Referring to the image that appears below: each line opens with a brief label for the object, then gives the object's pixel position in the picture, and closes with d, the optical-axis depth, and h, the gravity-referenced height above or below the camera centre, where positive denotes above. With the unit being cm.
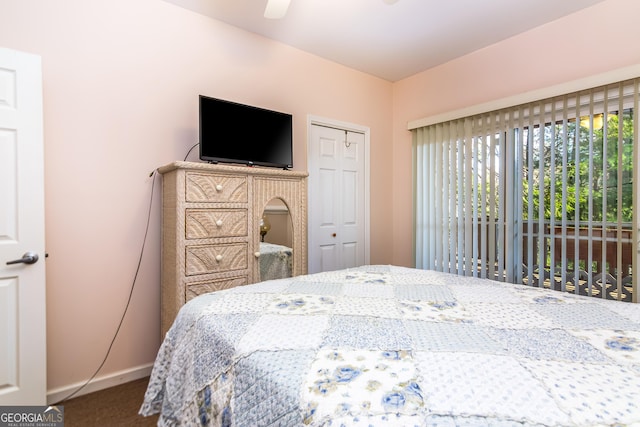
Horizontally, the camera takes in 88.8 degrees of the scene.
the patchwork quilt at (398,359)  66 -39
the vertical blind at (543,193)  230 +13
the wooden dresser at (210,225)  205 -10
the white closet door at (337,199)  322 +12
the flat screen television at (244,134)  227 +57
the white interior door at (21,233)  172 -12
